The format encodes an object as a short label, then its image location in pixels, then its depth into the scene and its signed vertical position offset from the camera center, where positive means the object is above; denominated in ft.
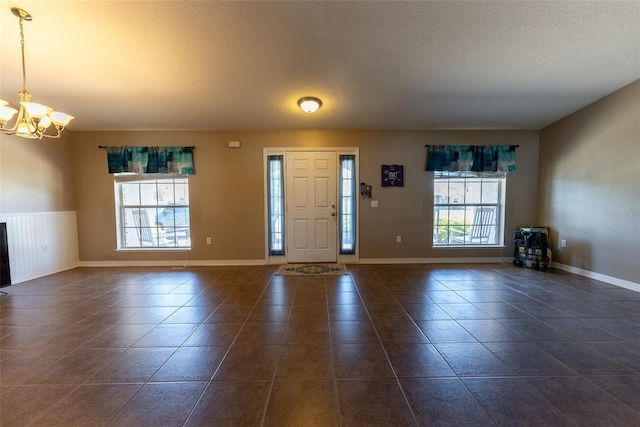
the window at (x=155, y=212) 15.06 -0.65
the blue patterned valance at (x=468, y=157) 14.88 +2.47
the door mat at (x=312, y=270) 13.03 -3.66
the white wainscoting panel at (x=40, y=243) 11.64 -2.07
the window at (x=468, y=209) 15.37 -0.54
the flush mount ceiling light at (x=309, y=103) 11.01 +4.17
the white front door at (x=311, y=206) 14.93 -0.33
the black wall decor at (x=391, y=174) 14.96 +1.52
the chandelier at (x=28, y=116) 6.98 +2.48
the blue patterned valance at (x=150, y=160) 14.47 +2.31
